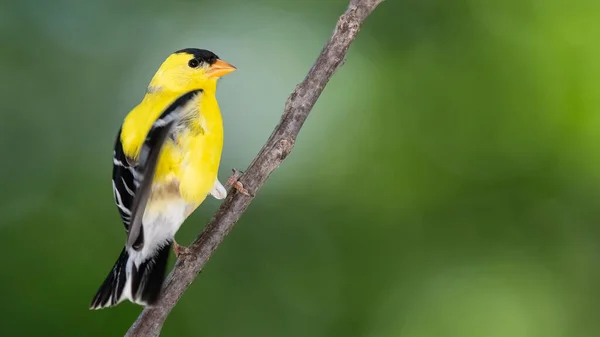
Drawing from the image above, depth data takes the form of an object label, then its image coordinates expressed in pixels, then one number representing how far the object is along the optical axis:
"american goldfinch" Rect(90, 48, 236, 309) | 4.86
